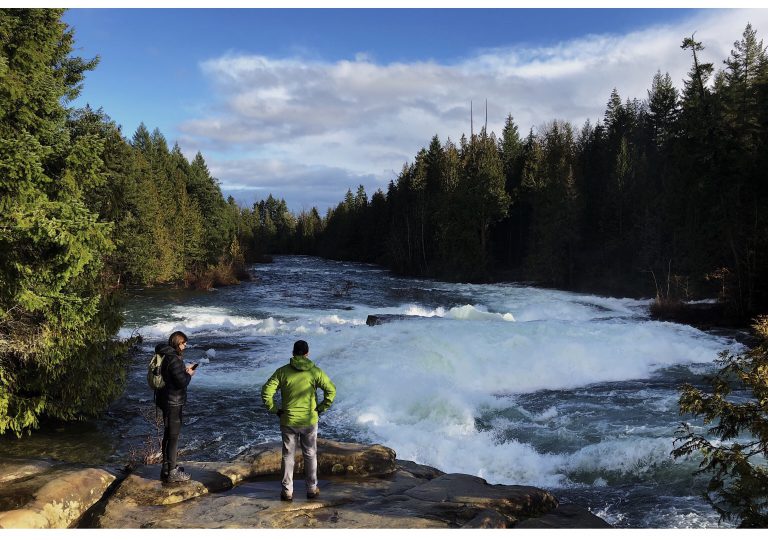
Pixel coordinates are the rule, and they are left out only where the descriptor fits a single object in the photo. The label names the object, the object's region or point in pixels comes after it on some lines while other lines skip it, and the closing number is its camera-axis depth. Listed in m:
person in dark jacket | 7.51
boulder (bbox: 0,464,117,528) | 6.46
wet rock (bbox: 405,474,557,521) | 7.44
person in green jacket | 7.23
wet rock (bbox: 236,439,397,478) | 8.85
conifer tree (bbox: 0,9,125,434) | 8.87
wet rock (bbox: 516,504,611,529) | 7.12
